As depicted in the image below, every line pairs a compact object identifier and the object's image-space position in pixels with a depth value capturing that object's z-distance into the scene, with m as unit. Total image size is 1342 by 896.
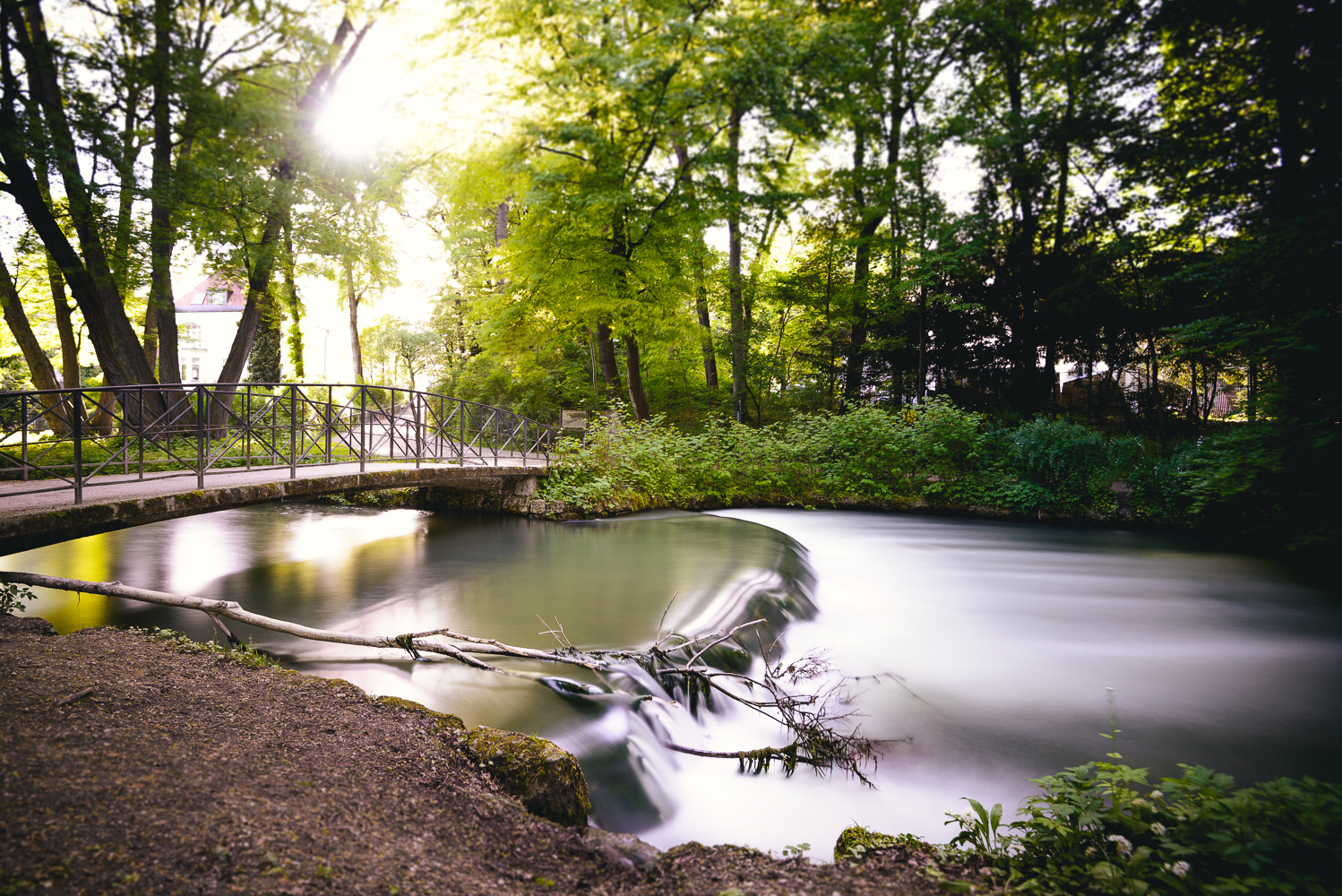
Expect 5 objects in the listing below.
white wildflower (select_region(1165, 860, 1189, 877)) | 2.12
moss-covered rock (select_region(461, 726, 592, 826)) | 2.85
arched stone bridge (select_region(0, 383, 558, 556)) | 5.07
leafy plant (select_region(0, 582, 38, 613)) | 4.57
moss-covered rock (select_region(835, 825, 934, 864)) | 2.62
